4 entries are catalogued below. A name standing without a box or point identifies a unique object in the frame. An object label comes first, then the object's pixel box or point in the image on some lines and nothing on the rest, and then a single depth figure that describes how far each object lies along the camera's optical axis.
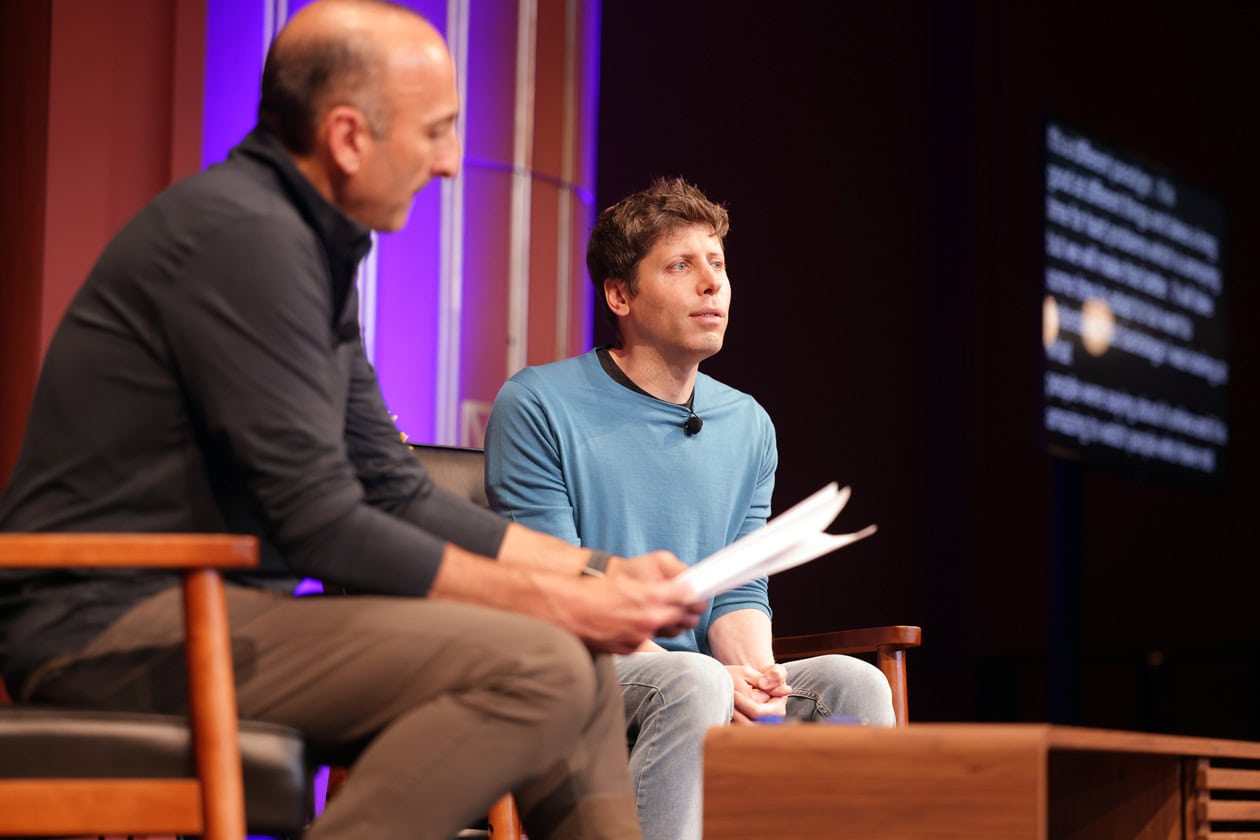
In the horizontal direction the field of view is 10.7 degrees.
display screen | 12.29
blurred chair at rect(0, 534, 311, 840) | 7.34
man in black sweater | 7.40
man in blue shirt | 8.26
